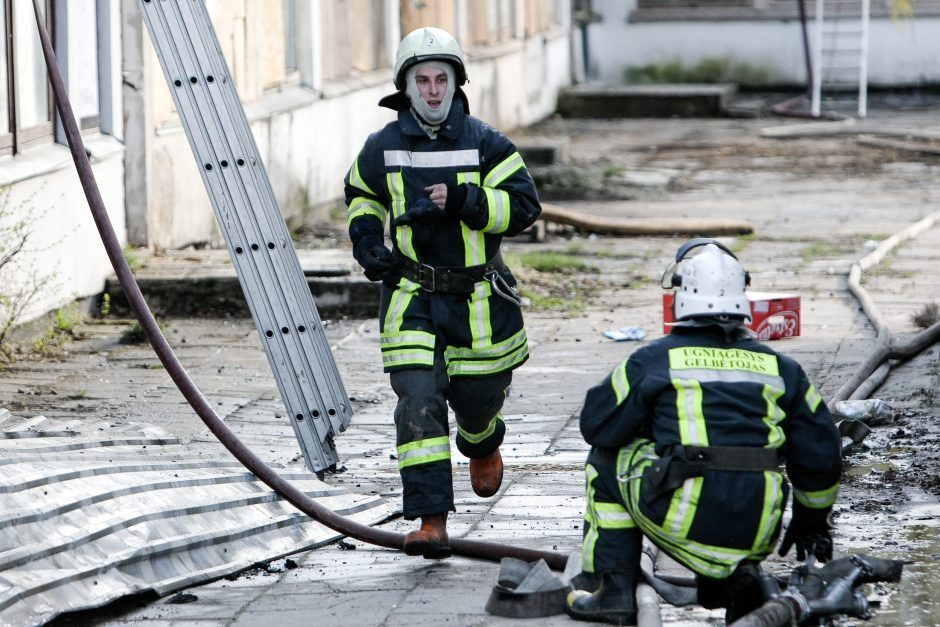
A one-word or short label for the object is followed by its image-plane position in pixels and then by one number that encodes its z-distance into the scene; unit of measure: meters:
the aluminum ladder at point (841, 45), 57.66
